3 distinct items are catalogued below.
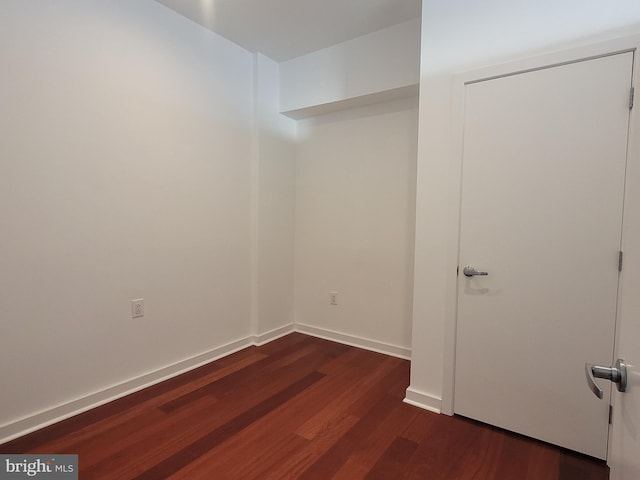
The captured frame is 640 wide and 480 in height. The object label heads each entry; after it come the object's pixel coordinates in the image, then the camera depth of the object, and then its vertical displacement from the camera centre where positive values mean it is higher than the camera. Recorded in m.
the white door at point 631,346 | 0.61 -0.23
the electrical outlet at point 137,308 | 2.33 -0.61
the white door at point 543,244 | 1.66 -0.10
